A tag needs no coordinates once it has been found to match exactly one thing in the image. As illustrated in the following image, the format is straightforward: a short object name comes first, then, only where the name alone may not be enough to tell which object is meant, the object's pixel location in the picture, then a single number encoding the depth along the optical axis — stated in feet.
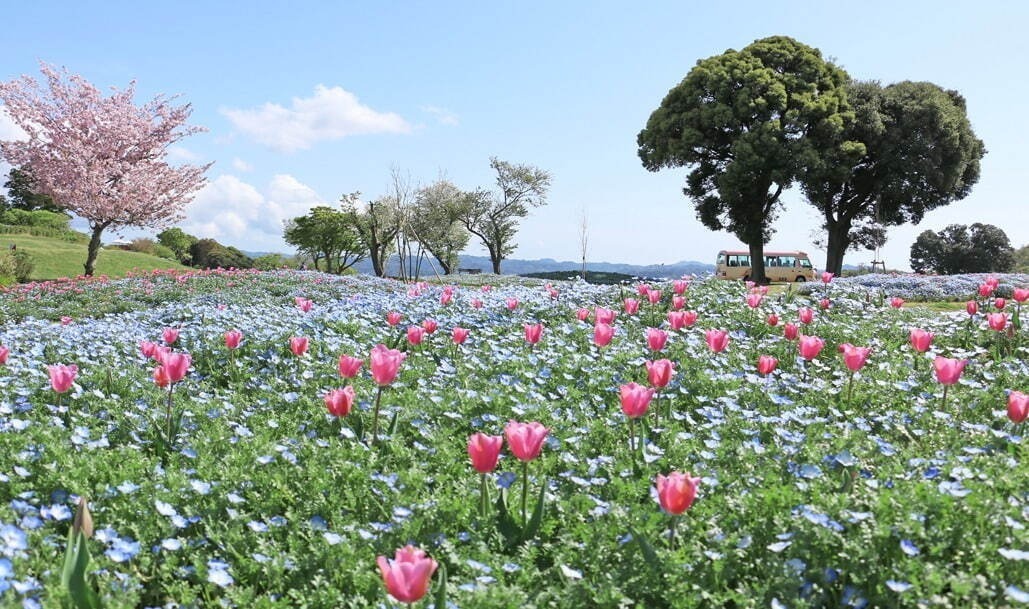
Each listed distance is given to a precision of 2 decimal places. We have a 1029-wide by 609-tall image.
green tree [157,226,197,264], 193.36
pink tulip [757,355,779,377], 16.02
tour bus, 141.69
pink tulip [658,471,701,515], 8.43
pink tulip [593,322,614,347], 17.58
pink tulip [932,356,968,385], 13.73
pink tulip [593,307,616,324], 20.52
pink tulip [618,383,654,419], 11.28
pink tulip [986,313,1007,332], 20.17
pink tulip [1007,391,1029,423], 11.80
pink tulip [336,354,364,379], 13.87
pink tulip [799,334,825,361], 16.20
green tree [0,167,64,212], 186.09
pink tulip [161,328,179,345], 18.10
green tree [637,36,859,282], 100.22
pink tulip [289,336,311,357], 17.33
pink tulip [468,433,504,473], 9.35
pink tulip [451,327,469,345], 18.86
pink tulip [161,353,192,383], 13.64
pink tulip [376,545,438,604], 6.54
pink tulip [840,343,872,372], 14.73
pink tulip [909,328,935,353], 16.31
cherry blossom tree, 90.07
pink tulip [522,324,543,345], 18.35
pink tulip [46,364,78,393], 13.89
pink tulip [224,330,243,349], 18.19
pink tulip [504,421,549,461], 9.41
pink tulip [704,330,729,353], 16.52
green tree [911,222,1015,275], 171.01
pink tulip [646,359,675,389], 12.89
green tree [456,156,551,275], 167.02
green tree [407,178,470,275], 162.50
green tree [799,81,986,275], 103.96
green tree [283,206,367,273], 177.37
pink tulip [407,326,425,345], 18.04
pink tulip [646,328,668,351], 16.35
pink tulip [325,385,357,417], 12.29
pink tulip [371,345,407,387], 12.53
